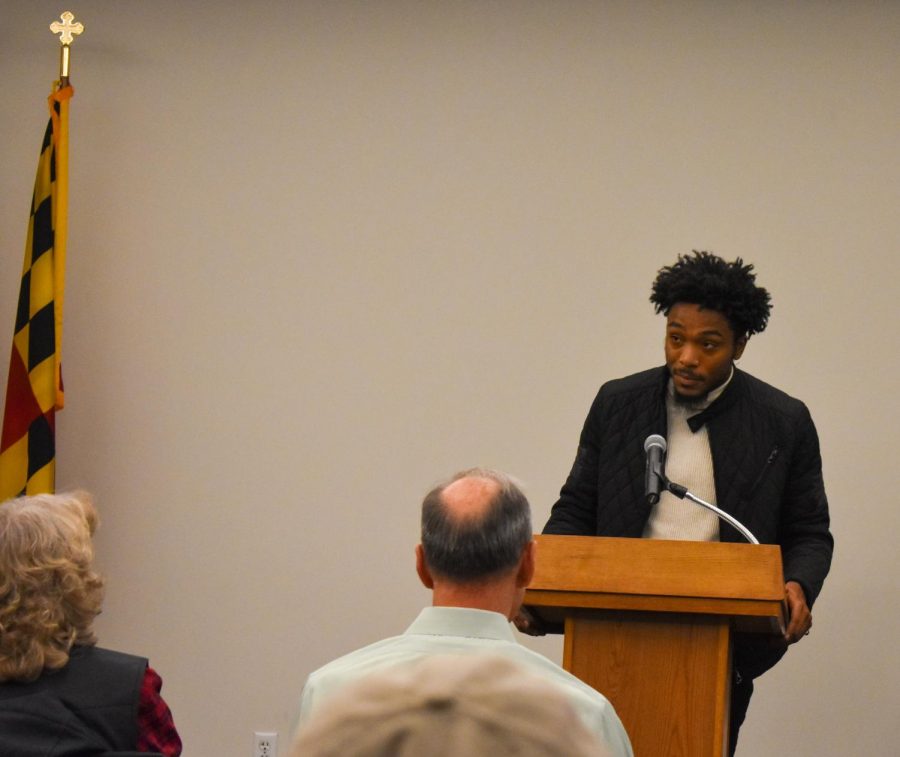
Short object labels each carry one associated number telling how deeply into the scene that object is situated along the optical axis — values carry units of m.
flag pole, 10.91
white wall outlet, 10.89
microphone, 6.85
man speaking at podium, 7.38
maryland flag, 10.84
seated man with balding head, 3.77
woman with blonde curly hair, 4.78
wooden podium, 5.98
